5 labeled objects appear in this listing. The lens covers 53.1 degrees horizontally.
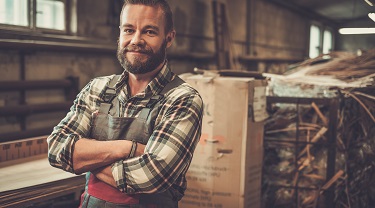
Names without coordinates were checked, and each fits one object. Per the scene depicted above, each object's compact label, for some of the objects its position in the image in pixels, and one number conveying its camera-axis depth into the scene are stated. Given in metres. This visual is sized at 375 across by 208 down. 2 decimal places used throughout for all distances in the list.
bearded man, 1.56
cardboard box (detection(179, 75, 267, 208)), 2.70
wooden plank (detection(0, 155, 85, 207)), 2.04
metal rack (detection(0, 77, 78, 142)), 3.38
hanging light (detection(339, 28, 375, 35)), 5.88
